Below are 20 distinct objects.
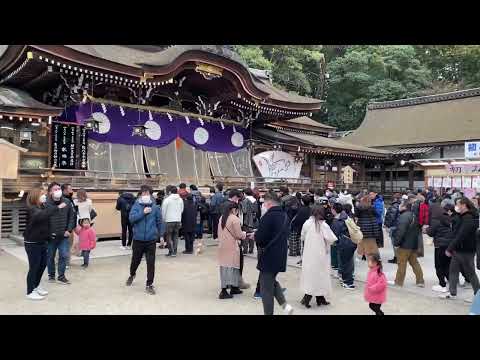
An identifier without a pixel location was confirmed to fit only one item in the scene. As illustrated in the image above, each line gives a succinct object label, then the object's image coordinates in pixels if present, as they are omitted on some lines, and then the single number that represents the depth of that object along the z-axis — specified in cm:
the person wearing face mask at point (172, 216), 898
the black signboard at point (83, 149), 1284
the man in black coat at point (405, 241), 634
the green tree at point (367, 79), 3425
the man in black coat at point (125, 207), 944
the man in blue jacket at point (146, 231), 589
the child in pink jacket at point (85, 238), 756
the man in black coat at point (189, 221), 944
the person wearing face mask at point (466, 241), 559
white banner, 1295
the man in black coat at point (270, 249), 460
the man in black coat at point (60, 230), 614
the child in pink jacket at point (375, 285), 465
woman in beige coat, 573
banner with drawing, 1815
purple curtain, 1368
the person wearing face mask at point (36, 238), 534
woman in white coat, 556
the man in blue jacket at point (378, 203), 1028
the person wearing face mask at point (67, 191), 712
